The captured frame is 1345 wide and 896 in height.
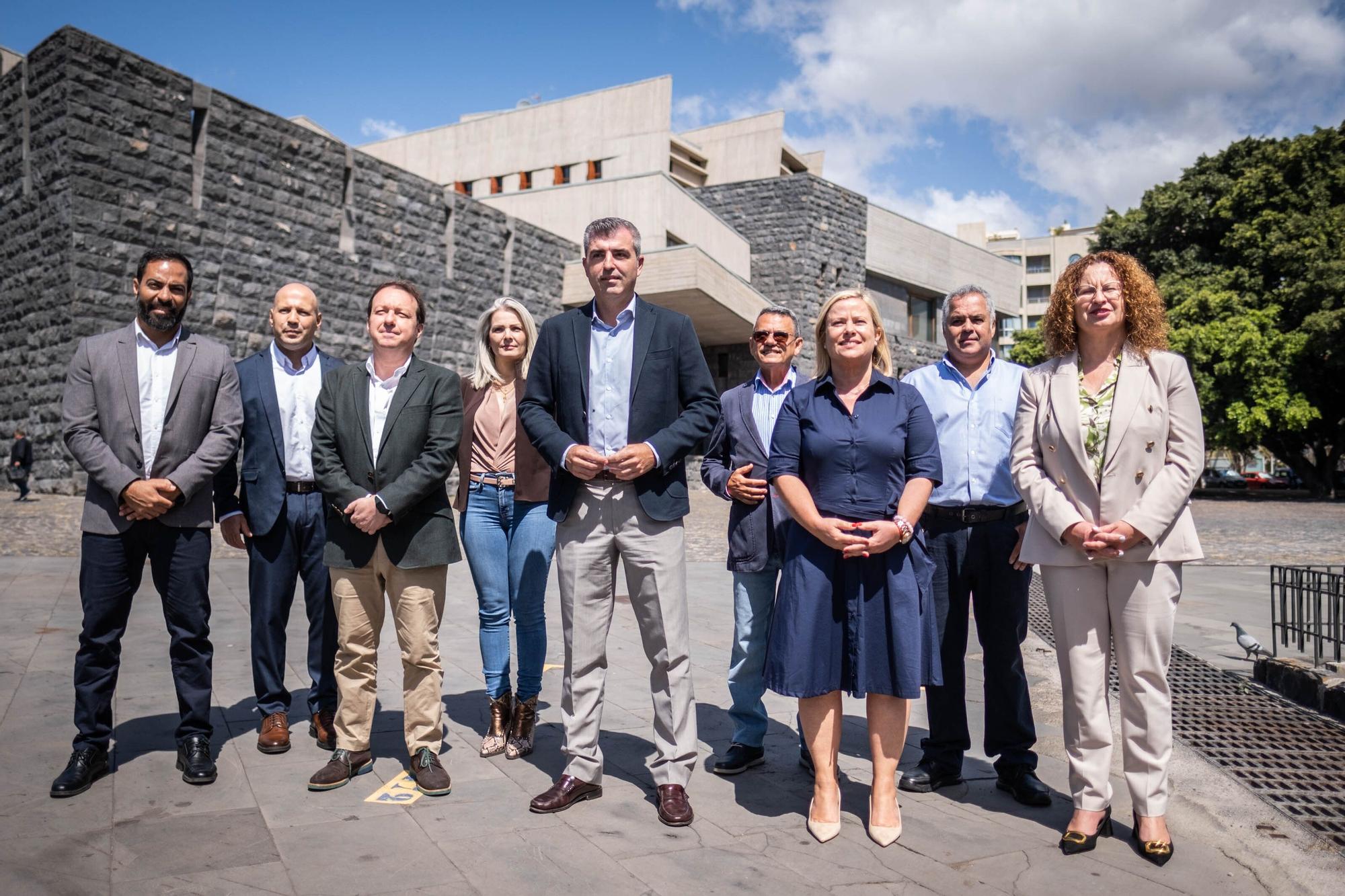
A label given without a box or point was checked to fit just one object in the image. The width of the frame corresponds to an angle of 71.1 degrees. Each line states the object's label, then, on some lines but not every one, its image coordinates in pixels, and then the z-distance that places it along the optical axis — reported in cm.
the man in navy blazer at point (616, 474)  356
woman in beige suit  325
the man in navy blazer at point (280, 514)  419
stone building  1286
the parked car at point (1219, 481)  4903
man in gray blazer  369
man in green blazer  374
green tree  2862
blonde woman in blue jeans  423
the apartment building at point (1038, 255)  7912
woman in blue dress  331
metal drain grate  374
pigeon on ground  575
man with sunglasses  406
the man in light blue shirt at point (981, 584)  381
